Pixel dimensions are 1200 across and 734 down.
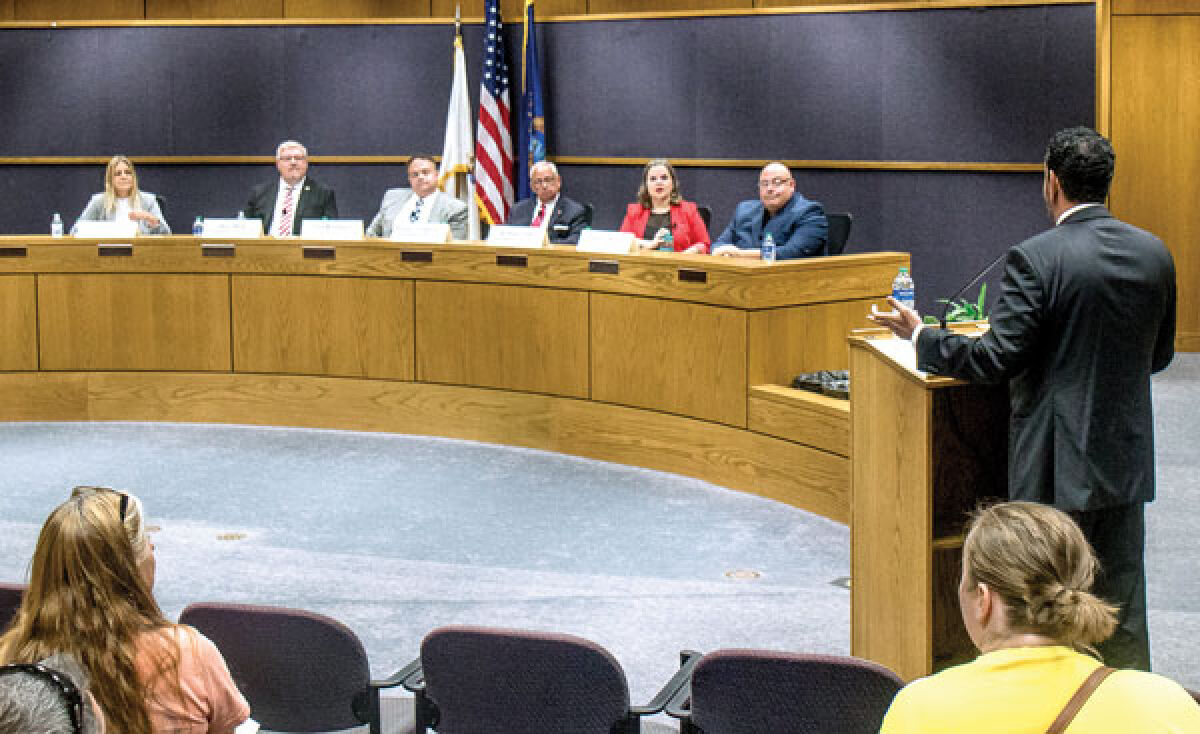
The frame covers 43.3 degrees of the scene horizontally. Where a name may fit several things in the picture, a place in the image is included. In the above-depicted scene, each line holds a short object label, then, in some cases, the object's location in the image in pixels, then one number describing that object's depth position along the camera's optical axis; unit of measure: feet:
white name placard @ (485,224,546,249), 24.88
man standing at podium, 10.38
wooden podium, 11.26
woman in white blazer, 29.07
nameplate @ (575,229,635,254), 23.59
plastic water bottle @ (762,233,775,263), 22.12
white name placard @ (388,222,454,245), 26.03
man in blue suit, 23.34
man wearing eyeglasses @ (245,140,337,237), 29.17
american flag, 33.17
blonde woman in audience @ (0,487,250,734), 7.55
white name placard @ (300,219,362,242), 26.61
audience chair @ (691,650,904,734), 8.43
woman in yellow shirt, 6.41
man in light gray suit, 27.78
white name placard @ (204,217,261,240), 27.20
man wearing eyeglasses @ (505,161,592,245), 26.48
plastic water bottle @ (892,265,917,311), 16.85
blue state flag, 33.55
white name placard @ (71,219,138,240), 27.17
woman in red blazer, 25.52
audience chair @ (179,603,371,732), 9.59
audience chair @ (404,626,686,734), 9.10
